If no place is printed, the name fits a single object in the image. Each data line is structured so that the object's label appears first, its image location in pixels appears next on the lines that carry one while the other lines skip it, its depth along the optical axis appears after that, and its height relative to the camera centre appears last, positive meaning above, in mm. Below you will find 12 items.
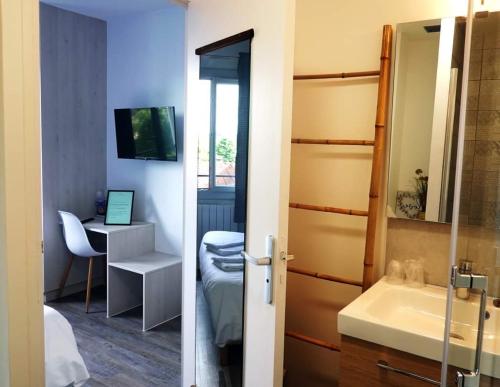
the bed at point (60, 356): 1890 -945
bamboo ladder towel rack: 1718 +6
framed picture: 3783 -536
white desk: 3355 -1008
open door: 1361 -35
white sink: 867 -524
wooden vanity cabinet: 1296 -662
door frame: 1212 -146
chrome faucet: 886 -231
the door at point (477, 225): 853 -137
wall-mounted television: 3590 +128
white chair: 3527 -776
